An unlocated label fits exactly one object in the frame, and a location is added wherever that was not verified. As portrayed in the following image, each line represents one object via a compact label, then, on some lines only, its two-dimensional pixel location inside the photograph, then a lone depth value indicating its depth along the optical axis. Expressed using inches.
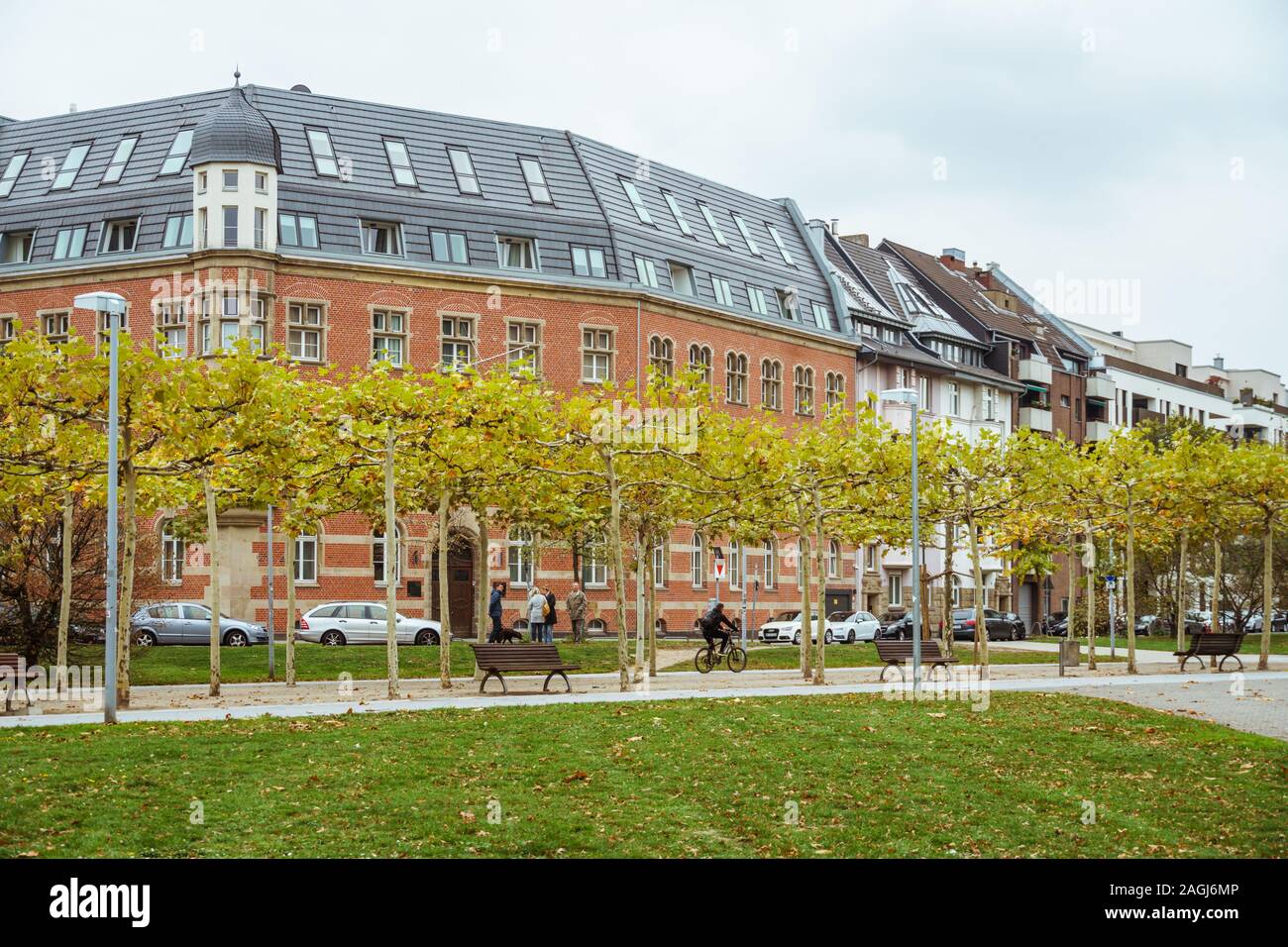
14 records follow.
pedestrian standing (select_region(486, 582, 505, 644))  1673.2
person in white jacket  1646.2
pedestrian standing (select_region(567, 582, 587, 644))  1814.7
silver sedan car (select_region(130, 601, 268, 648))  1760.6
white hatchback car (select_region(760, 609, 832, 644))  2311.8
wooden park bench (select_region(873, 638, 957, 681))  1341.0
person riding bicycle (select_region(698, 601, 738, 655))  1449.3
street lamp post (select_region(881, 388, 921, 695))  1145.4
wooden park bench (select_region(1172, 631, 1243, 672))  1526.8
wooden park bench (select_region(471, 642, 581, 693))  1101.1
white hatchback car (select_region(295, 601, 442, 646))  1895.9
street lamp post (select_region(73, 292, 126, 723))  842.8
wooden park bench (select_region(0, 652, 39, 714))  945.5
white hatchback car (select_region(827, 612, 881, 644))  2389.3
